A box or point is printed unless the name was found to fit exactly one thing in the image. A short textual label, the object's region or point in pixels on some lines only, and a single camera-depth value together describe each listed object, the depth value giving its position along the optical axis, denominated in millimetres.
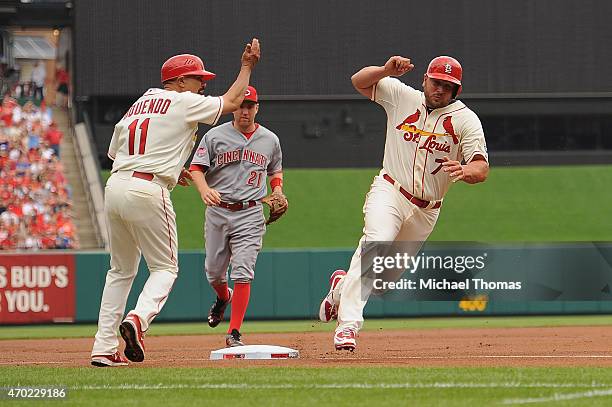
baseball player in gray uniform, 16422
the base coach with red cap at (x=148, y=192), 13109
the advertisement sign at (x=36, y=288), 26969
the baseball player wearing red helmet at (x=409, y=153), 14070
